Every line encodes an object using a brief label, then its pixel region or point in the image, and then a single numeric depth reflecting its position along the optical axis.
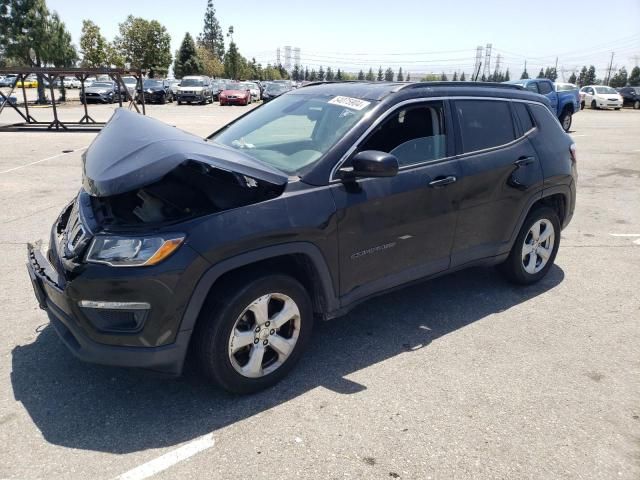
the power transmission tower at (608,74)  92.80
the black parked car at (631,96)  35.75
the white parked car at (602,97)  32.88
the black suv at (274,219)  2.68
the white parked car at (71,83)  60.91
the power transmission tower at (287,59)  144.38
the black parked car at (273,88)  31.49
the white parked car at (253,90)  35.47
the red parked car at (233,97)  31.45
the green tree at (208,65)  70.00
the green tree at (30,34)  32.03
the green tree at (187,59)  66.81
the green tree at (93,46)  46.19
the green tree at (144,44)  53.91
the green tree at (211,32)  110.69
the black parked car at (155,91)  32.16
